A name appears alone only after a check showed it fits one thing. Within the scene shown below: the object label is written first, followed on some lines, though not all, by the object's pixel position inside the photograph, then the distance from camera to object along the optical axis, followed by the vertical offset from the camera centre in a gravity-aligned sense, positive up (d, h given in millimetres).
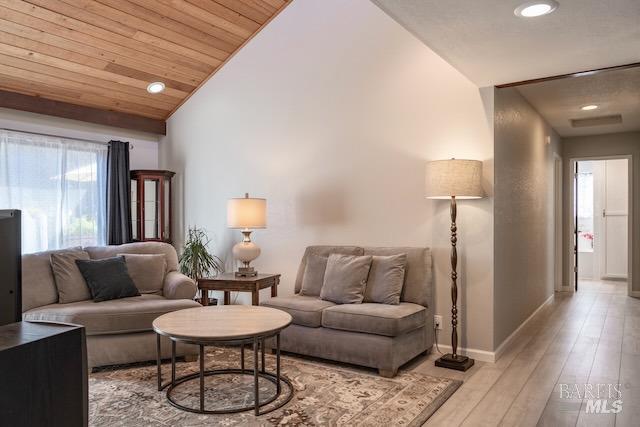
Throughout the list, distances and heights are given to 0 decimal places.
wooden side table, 4211 -594
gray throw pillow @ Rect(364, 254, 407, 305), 3770 -506
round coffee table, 2703 -651
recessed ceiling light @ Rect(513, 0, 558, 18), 2332 +1017
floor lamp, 3494 +190
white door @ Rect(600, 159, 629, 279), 8305 -116
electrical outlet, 3969 -871
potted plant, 5246 -487
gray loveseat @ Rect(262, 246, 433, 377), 3355 -796
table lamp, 4398 -39
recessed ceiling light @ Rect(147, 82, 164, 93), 4918 +1326
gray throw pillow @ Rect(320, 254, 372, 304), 3822 -511
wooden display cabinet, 5594 +146
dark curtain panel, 5406 +241
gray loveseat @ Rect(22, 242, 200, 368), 3496 -712
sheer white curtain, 4695 +314
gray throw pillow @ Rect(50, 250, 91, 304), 3904 -501
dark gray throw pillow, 3941 -509
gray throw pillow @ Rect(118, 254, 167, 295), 4270 -483
